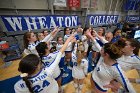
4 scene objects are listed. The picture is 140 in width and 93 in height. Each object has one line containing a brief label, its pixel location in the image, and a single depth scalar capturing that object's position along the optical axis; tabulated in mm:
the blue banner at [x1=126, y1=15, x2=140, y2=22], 9430
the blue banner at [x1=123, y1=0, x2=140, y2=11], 8977
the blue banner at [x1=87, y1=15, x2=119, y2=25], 6766
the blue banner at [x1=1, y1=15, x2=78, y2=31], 4309
